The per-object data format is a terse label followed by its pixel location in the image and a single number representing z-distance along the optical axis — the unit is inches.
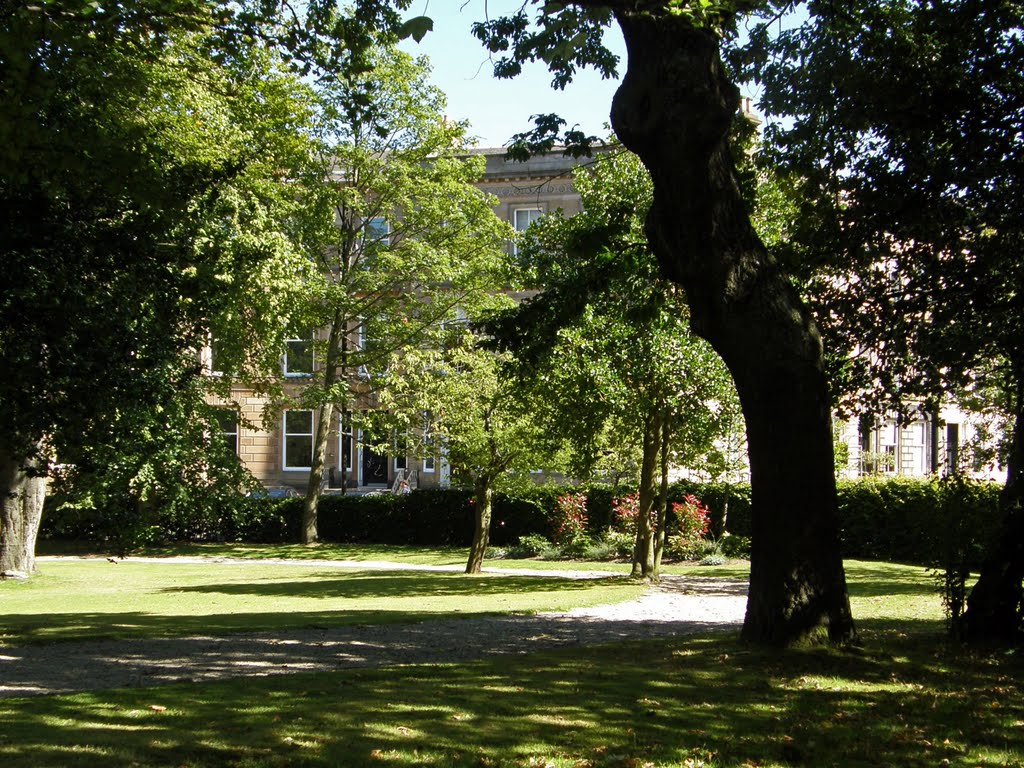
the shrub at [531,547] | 1143.0
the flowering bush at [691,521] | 1077.1
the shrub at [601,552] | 1113.4
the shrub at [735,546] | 1092.5
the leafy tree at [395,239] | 1290.6
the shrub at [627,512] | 1082.1
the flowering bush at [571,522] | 1147.3
